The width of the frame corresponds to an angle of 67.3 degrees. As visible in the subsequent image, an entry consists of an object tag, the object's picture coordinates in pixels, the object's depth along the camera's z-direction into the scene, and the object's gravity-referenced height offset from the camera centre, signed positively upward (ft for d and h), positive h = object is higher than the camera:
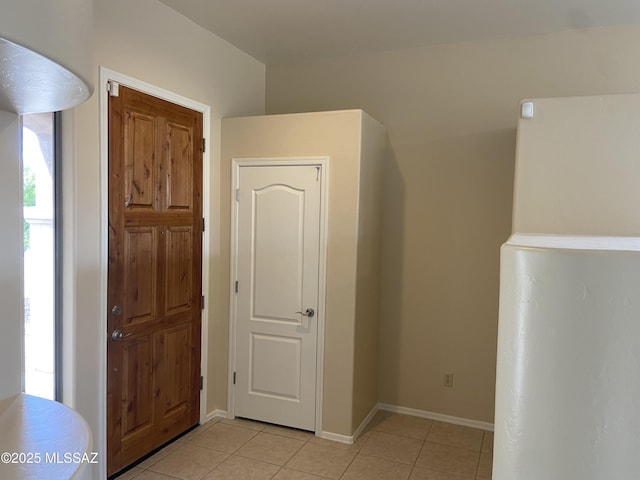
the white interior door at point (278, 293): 11.53 -1.82
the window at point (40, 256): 7.98 -0.72
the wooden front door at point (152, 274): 9.21 -1.22
